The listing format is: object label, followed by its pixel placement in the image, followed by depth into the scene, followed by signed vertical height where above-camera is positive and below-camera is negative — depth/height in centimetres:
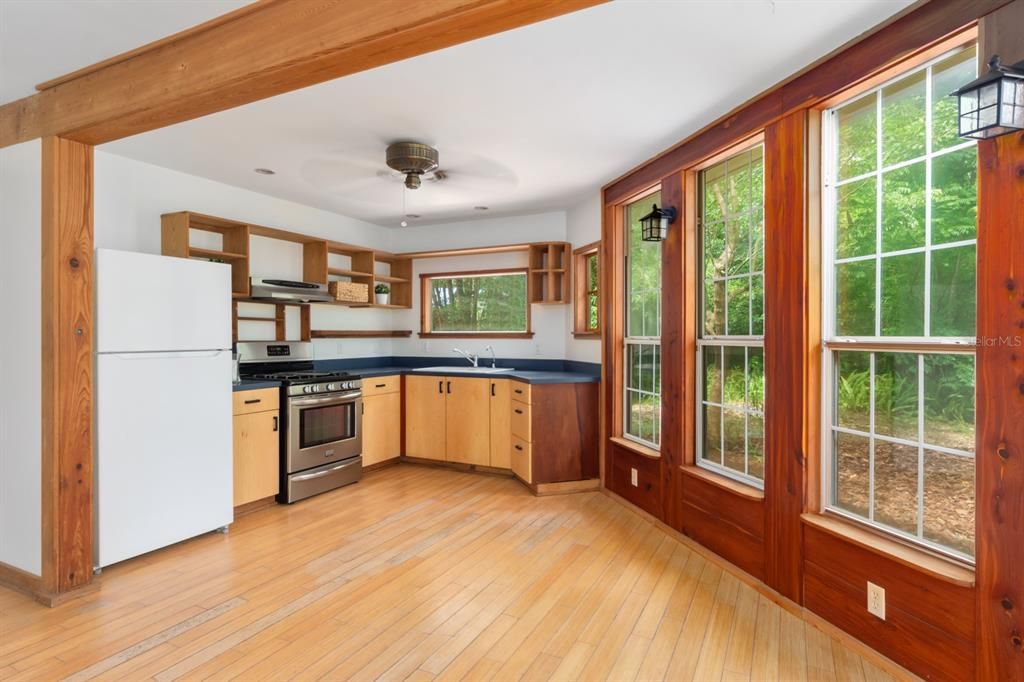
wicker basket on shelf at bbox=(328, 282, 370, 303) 493 +44
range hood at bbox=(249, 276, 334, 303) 413 +38
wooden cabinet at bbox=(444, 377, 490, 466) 485 -74
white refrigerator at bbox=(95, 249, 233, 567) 292 -37
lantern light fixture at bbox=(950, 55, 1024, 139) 156 +70
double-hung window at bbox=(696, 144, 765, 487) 288 +11
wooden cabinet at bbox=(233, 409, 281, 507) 379 -84
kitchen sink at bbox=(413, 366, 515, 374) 502 -30
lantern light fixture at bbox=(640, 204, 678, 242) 342 +75
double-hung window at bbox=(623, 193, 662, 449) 381 +3
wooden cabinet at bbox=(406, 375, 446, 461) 506 -74
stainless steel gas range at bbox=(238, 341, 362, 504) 411 -65
